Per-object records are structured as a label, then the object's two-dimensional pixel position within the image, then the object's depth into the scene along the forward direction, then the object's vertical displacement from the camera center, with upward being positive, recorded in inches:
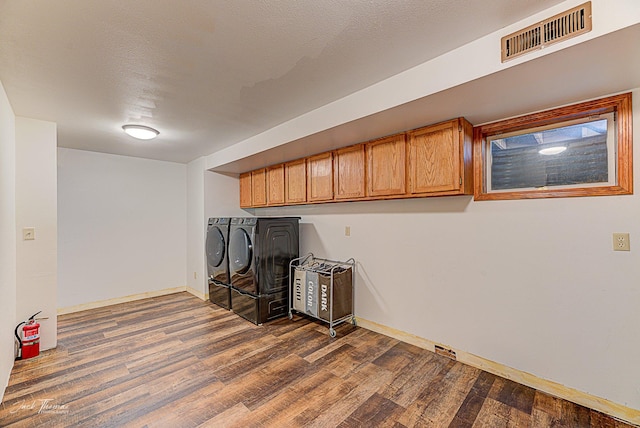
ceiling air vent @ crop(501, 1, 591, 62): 51.7 +35.7
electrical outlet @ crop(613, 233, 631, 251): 72.1 -7.7
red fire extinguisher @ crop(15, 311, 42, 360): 103.2 -45.3
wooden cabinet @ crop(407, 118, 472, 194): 91.3 +19.4
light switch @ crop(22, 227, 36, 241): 107.7 -5.9
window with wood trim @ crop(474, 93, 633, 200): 73.5 +18.1
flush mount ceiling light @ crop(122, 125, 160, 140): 119.3 +37.2
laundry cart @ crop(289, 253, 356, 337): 125.2 -35.5
